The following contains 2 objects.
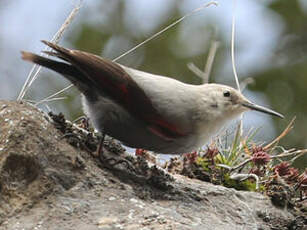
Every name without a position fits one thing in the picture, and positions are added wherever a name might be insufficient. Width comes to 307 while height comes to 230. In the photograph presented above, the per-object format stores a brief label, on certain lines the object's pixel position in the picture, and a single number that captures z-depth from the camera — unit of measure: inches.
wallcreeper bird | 305.1
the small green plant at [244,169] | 355.9
